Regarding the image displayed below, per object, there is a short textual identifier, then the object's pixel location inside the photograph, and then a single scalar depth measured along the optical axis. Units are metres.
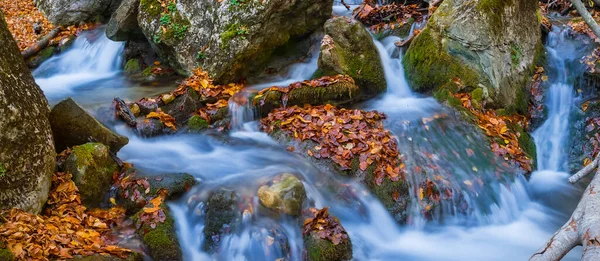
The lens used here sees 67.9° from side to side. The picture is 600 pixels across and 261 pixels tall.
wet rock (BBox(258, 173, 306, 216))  5.00
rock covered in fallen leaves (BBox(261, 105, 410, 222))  5.70
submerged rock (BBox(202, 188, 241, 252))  4.91
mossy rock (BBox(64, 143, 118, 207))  5.18
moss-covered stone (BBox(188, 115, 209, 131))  7.14
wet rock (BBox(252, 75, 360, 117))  7.46
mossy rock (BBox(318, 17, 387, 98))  7.93
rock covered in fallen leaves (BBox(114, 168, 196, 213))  5.23
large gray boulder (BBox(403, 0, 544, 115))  7.77
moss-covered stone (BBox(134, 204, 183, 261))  4.59
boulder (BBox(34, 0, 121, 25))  11.98
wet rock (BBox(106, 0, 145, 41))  9.22
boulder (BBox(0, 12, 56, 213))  4.45
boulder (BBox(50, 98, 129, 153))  5.61
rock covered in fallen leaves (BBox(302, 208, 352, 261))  4.59
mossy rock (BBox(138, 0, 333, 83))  8.23
